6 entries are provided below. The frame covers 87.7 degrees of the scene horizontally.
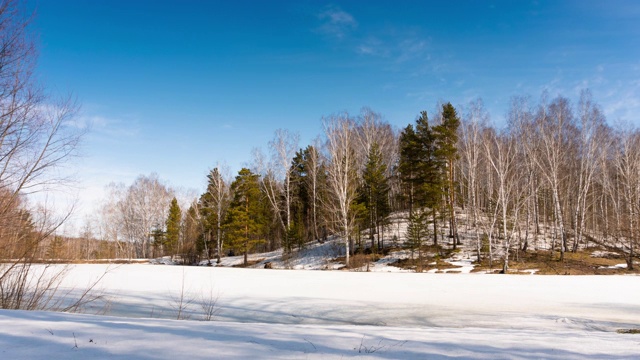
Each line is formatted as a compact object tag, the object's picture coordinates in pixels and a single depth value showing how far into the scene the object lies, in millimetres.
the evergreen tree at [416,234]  23719
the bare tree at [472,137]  26281
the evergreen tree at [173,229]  44062
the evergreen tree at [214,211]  35356
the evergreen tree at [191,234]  40969
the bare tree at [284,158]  33844
